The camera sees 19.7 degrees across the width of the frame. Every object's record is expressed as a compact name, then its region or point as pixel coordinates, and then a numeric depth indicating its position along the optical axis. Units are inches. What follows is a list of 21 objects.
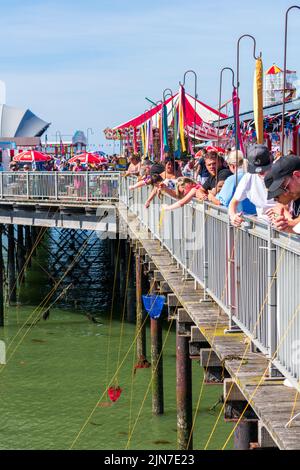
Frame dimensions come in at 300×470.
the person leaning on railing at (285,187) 203.3
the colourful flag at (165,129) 719.4
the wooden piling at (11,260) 1130.5
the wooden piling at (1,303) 954.4
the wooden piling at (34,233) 1533.0
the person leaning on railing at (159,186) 452.3
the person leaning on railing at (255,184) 258.2
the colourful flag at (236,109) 357.7
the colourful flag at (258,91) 291.0
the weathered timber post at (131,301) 944.3
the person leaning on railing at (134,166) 794.8
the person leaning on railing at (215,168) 367.2
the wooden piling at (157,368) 621.6
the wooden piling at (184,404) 489.1
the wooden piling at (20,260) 1243.5
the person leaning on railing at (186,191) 368.5
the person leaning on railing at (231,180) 295.0
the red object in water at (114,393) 641.6
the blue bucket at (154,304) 480.4
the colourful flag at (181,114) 657.6
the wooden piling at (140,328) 742.0
